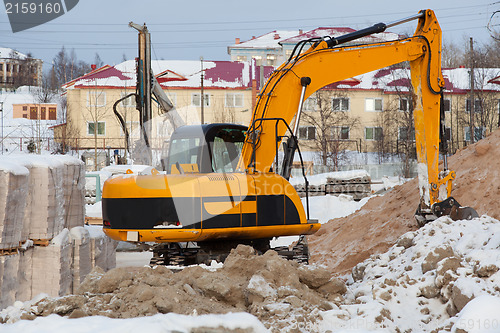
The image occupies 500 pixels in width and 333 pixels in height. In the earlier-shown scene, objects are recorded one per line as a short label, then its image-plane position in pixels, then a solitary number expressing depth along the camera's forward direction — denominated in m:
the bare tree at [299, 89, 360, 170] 76.94
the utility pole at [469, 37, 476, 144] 66.09
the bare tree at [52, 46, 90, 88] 152.25
